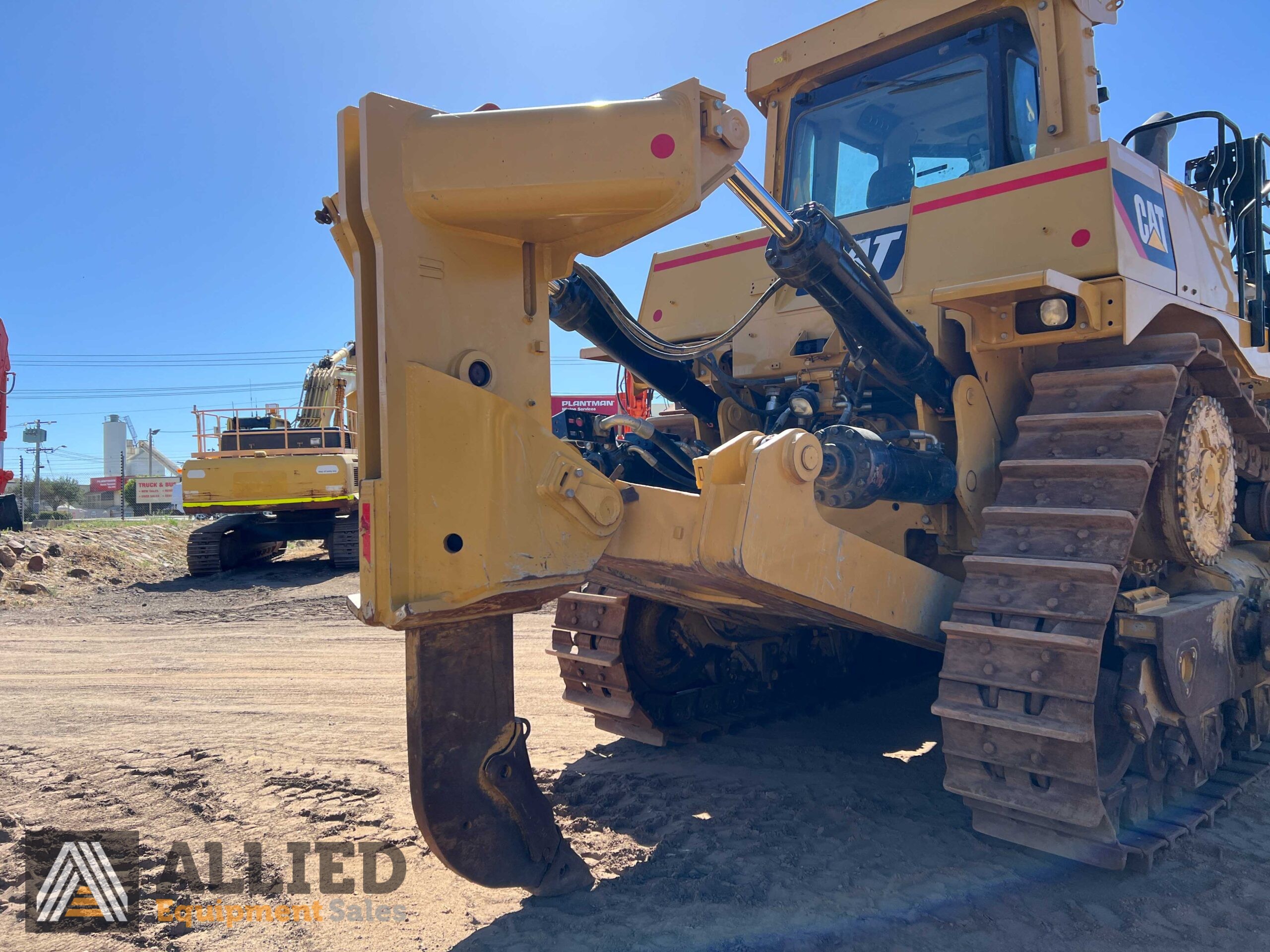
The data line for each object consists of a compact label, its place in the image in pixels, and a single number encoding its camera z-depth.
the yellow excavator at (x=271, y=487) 13.04
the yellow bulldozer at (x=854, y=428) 2.58
